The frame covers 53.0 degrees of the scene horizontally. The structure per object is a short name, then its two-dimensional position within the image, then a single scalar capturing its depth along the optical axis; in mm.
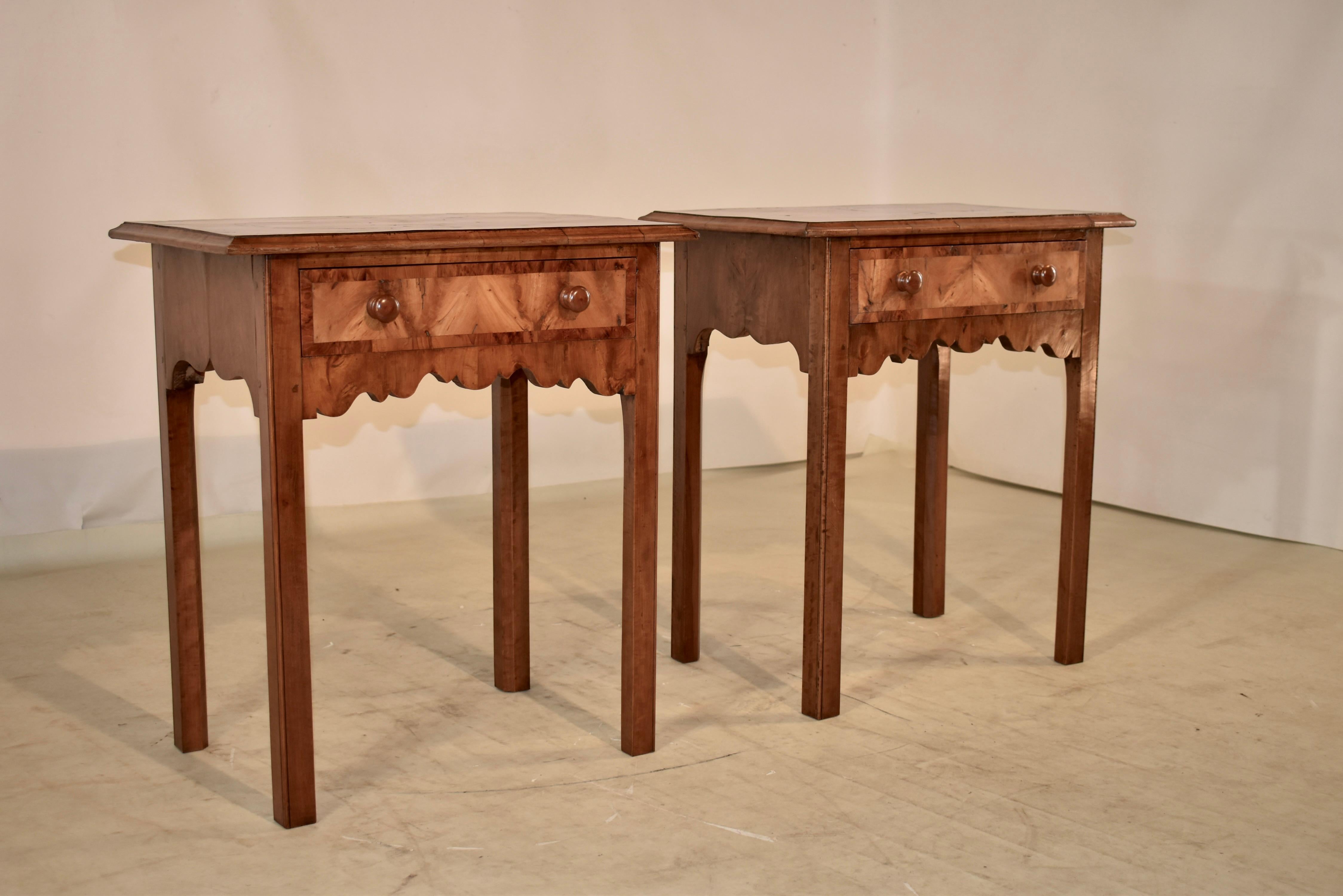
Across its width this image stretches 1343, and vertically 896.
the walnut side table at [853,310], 2561
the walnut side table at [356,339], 2076
